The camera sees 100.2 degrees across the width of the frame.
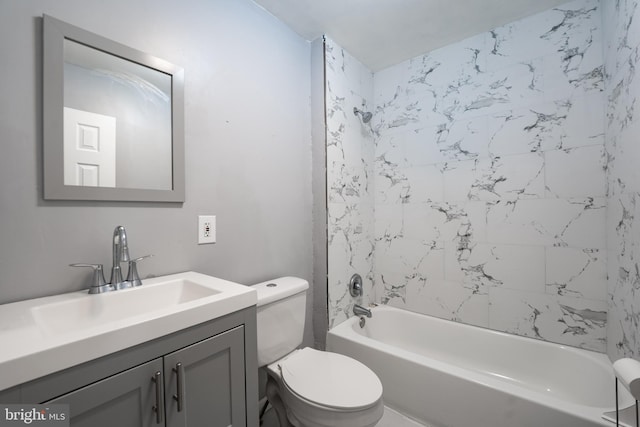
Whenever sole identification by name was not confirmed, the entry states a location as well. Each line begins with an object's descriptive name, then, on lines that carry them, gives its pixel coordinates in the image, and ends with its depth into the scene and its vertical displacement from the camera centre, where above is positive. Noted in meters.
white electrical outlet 1.32 -0.07
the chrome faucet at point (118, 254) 1.00 -0.14
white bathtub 1.24 -0.92
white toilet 1.08 -0.76
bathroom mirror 0.93 +0.38
